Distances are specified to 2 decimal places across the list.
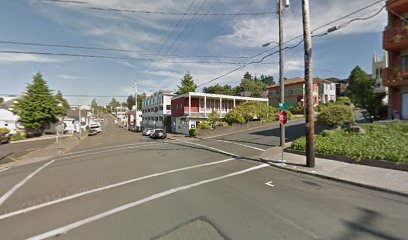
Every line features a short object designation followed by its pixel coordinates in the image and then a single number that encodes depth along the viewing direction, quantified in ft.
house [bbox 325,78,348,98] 219.00
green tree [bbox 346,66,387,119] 69.41
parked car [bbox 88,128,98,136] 169.07
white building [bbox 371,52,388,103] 165.85
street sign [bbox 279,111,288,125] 42.16
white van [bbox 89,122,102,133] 178.66
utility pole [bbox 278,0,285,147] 58.90
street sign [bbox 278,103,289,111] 45.09
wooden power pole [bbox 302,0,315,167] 34.99
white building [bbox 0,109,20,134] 159.22
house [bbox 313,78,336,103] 200.03
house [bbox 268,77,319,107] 178.70
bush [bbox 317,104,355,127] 56.59
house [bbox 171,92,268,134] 126.62
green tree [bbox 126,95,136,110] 514.93
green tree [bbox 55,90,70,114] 357.00
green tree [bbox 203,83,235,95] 264.11
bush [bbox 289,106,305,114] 152.38
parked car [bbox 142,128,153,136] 133.80
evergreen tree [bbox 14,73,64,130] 142.51
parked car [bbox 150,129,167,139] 110.83
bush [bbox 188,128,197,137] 107.72
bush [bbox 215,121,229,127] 110.11
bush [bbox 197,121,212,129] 109.29
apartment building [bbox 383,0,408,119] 56.70
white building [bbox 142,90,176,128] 175.22
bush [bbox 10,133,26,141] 133.18
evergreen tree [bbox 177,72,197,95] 177.27
